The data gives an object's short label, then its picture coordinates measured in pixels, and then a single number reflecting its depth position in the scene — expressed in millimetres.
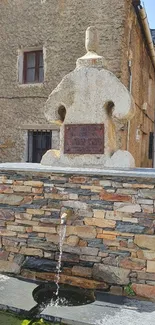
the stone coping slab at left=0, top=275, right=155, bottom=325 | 3003
